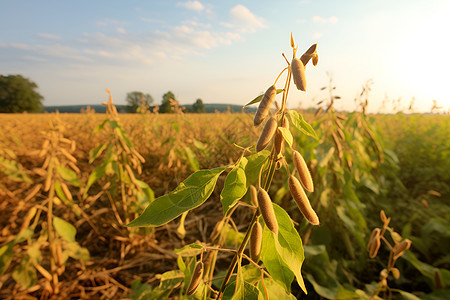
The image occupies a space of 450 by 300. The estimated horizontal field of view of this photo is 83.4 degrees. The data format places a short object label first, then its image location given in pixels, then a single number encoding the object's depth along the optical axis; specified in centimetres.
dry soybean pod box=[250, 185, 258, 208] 75
